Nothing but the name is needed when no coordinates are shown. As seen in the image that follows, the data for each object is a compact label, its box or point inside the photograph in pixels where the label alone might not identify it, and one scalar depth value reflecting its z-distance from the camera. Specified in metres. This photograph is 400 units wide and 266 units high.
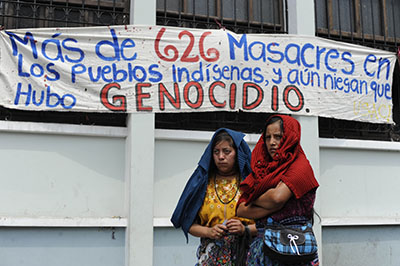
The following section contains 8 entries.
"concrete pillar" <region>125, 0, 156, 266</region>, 4.92
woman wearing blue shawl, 2.90
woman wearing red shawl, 2.52
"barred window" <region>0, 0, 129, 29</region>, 5.22
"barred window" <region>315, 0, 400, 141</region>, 6.23
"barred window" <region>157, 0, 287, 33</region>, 5.81
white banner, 4.89
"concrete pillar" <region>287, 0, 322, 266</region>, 5.59
